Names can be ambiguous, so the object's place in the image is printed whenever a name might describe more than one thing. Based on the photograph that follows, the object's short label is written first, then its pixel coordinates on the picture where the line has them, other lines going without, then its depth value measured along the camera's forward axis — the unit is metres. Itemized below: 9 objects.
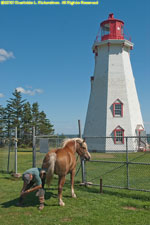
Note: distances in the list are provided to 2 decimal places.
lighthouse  24.08
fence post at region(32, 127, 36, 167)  9.78
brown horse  6.28
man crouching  6.12
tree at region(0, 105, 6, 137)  43.18
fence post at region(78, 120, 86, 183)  8.88
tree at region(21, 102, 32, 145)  42.58
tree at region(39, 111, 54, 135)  45.28
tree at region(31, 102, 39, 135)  46.35
